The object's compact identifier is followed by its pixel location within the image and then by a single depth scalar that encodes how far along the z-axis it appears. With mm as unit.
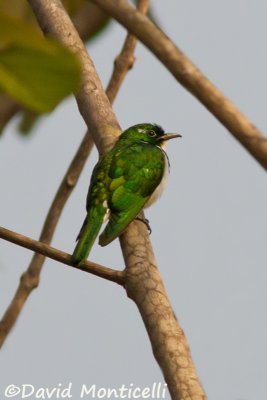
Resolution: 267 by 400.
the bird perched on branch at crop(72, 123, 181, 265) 9375
